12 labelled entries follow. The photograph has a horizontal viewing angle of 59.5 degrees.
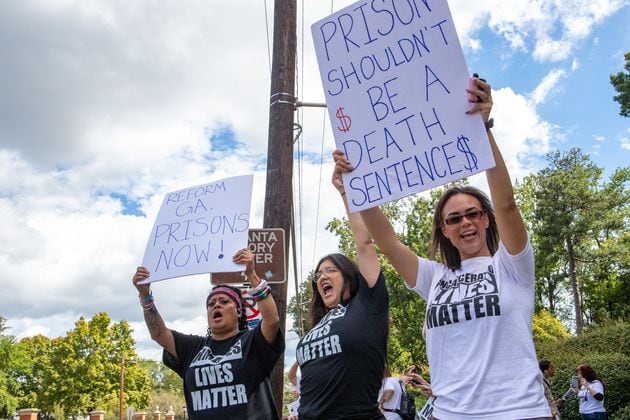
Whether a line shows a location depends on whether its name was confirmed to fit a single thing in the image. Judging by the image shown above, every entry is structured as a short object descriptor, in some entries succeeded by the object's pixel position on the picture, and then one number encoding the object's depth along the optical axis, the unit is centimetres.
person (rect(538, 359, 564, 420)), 750
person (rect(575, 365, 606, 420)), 920
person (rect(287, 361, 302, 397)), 620
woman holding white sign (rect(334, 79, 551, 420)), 196
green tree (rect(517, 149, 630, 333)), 3253
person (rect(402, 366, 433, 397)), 360
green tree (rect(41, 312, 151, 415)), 4522
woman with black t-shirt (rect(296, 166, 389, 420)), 274
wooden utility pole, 514
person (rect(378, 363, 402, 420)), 479
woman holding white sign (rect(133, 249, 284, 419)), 311
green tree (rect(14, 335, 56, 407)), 4892
